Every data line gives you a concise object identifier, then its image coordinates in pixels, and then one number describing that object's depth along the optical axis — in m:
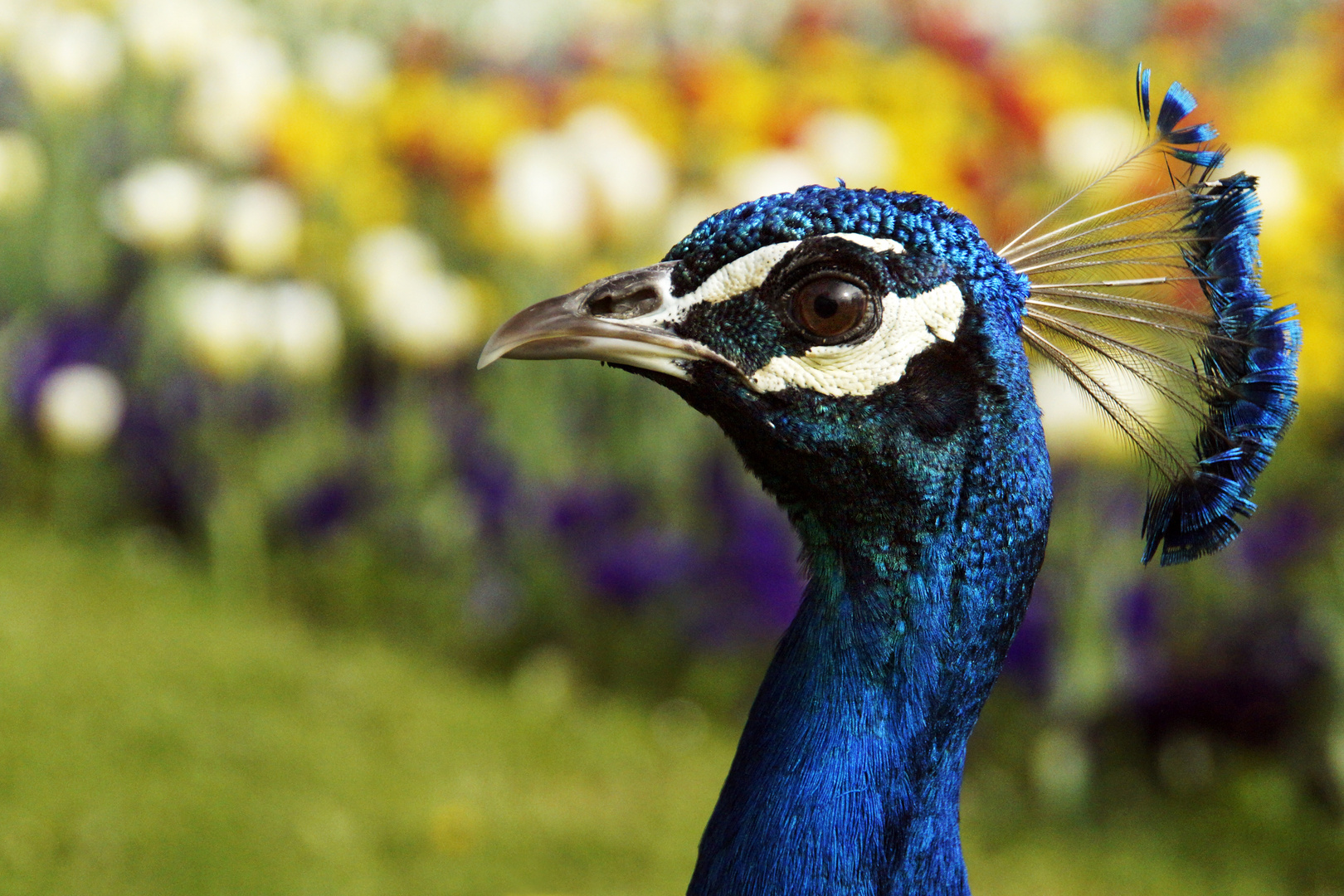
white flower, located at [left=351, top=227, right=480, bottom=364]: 5.60
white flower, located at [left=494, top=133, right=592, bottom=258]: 5.62
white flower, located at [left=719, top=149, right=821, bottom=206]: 5.36
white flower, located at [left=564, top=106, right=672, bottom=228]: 5.81
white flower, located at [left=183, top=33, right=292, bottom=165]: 6.28
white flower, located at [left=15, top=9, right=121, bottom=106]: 6.52
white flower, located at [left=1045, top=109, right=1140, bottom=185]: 5.12
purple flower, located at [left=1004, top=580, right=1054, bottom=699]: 4.73
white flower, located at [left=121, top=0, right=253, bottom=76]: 6.55
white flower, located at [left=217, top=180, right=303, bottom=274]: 5.85
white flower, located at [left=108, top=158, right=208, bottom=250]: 5.93
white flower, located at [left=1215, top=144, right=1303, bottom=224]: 4.52
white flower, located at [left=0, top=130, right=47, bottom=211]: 6.44
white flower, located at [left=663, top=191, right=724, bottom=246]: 5.71
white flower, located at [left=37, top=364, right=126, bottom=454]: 5.86
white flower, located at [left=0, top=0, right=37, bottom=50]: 7.09
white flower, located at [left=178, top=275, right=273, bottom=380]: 5.58
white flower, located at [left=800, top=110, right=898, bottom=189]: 5.73
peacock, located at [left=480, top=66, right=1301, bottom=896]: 1.95
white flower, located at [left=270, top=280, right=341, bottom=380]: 5.64
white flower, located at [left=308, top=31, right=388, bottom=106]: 6.77
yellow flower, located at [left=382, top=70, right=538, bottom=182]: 6.16
